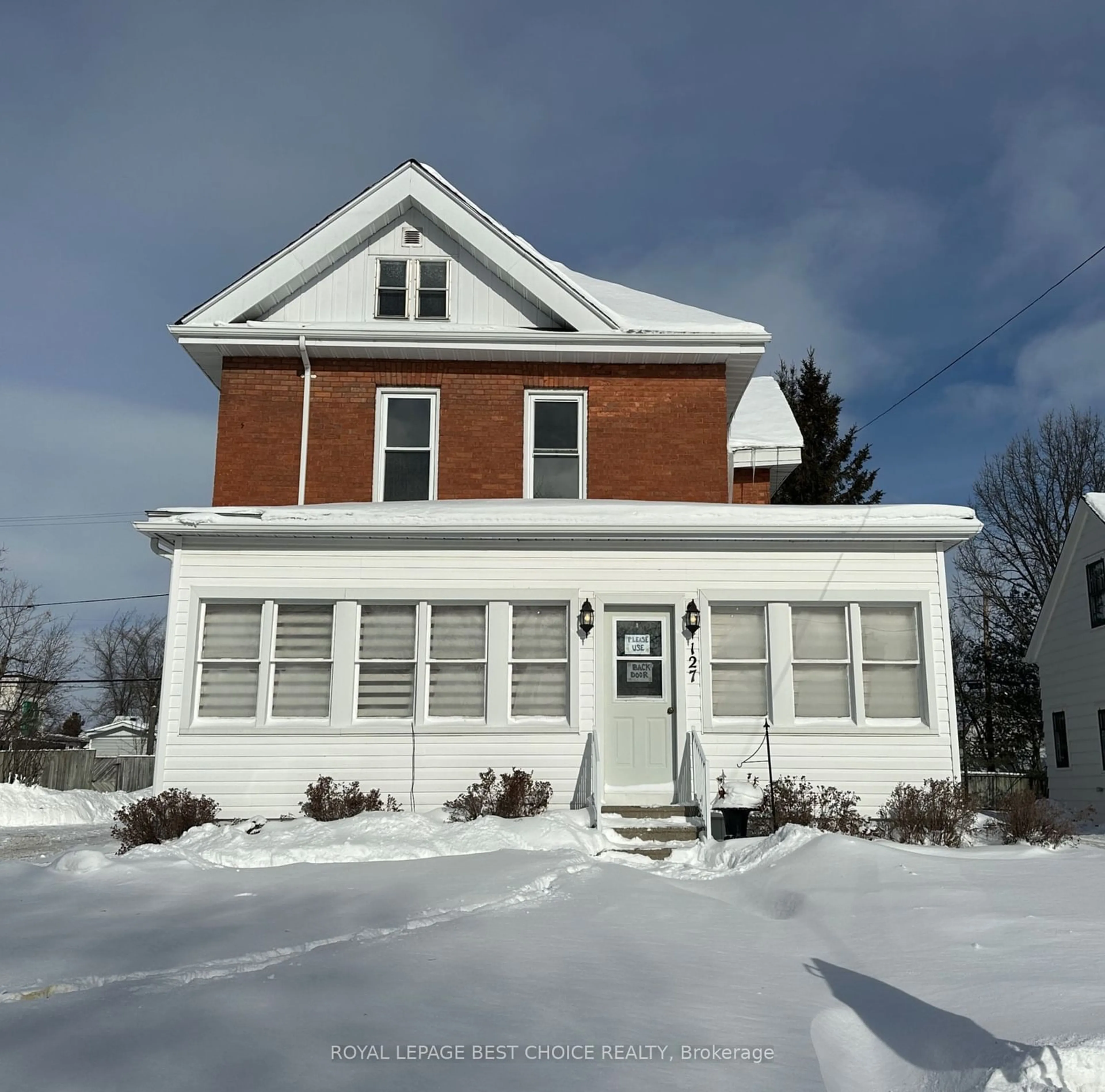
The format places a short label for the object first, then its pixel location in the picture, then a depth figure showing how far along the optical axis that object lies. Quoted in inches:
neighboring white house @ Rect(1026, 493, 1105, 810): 775.7
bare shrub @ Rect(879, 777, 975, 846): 422.9
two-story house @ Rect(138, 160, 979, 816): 460.4
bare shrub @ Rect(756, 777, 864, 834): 424.2
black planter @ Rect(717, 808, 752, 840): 416.8
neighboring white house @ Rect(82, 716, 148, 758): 1941.4
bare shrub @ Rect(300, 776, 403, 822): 436.5
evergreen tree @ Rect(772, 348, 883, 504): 1354.6
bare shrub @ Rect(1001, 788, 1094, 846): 411.8
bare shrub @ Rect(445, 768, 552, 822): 434.9
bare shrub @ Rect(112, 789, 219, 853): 416.8
